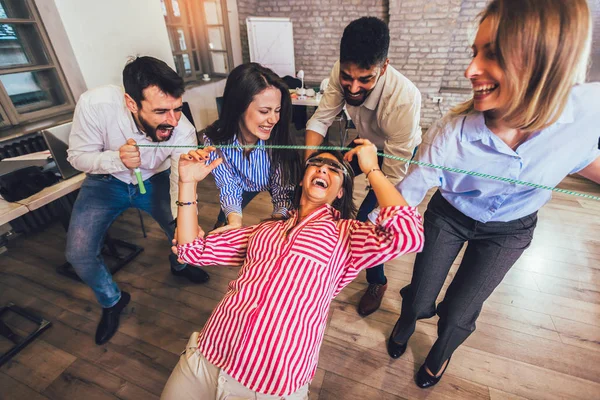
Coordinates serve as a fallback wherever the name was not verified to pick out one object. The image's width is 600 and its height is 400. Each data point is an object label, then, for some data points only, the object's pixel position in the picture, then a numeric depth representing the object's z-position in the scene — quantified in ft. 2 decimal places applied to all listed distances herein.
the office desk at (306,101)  13.23
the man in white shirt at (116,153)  5.00
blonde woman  2.37
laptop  5.80
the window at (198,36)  14.52
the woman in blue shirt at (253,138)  4.72
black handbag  5.11
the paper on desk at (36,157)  6.18
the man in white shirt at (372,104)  4.58
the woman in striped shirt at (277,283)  3.18
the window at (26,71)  8.29
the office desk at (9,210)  4.82
